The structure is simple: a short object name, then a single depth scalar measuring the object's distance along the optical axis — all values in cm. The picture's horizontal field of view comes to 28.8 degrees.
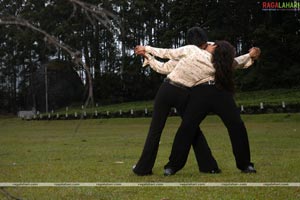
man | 773
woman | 755
